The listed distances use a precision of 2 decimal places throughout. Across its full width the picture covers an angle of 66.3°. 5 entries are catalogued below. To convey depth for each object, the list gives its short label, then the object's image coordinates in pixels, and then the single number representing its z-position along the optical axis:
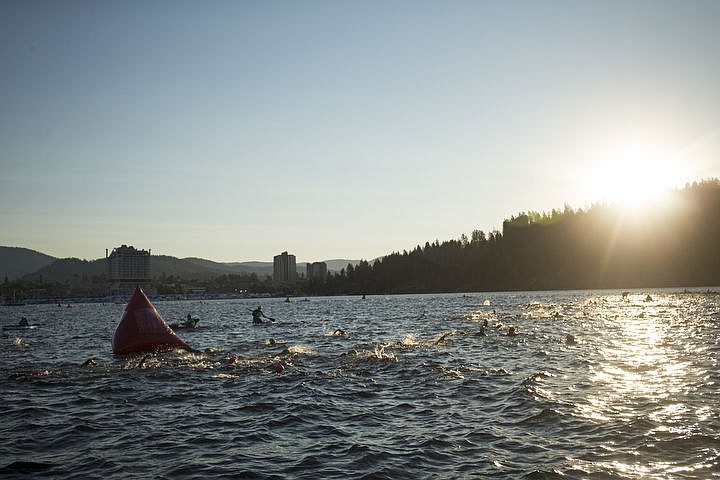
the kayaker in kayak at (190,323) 52.26
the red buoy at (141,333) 28.34
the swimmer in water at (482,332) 37.59
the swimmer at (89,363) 26.80
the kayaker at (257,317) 57.56
